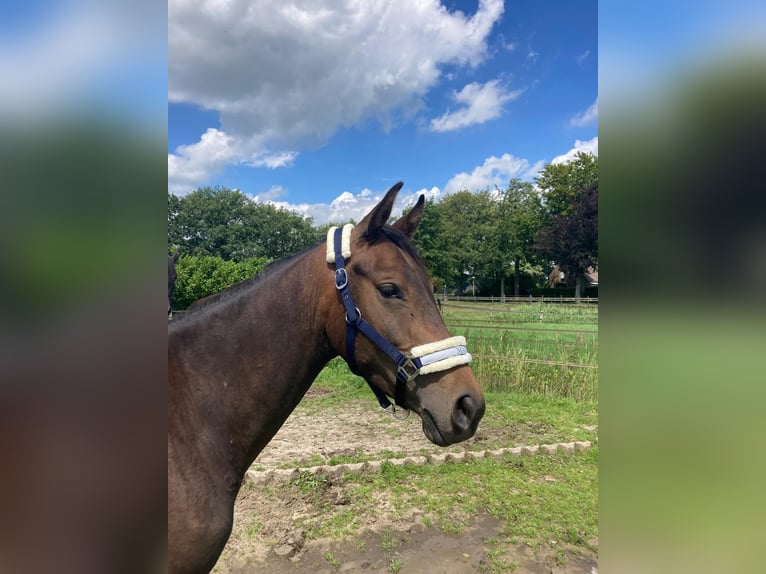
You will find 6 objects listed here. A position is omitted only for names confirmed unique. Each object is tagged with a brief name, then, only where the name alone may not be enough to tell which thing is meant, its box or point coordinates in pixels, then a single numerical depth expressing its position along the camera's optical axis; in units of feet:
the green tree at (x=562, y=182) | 110.83
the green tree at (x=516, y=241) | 148.25
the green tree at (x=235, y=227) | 147.74
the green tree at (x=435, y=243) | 130.62
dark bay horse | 5.95
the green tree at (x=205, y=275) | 52.75
